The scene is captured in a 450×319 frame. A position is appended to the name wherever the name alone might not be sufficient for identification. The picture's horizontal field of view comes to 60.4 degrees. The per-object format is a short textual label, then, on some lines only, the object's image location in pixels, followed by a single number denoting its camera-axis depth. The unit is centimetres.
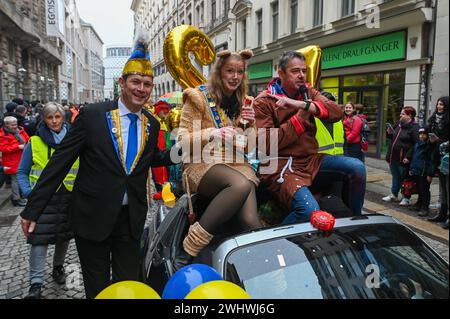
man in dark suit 220
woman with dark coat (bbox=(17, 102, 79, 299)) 337
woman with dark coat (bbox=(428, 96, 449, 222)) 532
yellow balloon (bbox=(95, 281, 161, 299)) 140
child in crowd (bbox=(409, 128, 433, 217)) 596
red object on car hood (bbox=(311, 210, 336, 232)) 186
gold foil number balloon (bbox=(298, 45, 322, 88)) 299
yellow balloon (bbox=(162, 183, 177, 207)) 305
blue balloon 148
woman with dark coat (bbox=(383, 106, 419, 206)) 658
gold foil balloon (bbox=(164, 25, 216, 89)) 300
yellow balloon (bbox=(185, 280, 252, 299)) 131
